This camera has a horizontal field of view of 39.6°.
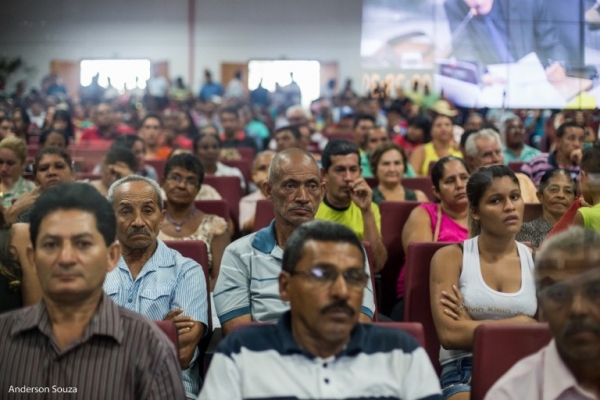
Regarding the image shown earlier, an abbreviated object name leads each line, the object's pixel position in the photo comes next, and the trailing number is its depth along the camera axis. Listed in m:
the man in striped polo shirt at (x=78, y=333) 1.77
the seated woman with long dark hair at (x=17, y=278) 2.34
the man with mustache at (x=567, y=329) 1.66
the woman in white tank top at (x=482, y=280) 2.54
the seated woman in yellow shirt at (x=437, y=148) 6.43
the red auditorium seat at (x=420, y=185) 5.18
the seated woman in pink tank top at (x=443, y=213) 3.67
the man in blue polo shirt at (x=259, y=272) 2.55
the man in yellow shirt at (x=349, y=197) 3.63
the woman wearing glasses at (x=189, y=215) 3.88
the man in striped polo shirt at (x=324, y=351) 1.75
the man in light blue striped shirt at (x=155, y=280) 2.50
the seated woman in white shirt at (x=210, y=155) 6.03
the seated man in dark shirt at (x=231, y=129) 8.06
